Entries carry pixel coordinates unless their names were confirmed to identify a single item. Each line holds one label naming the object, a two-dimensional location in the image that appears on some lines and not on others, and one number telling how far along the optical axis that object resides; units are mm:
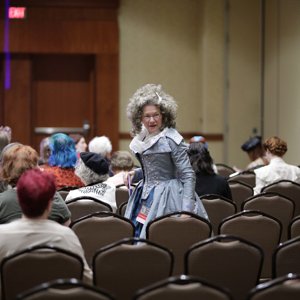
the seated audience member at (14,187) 5102
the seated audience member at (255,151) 10375
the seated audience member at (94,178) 6668
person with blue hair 6824
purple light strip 12898
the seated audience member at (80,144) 9961
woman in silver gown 5602
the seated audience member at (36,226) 4188
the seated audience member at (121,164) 7367
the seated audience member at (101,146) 8969
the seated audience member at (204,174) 6863
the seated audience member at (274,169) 8398
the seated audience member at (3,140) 7559
